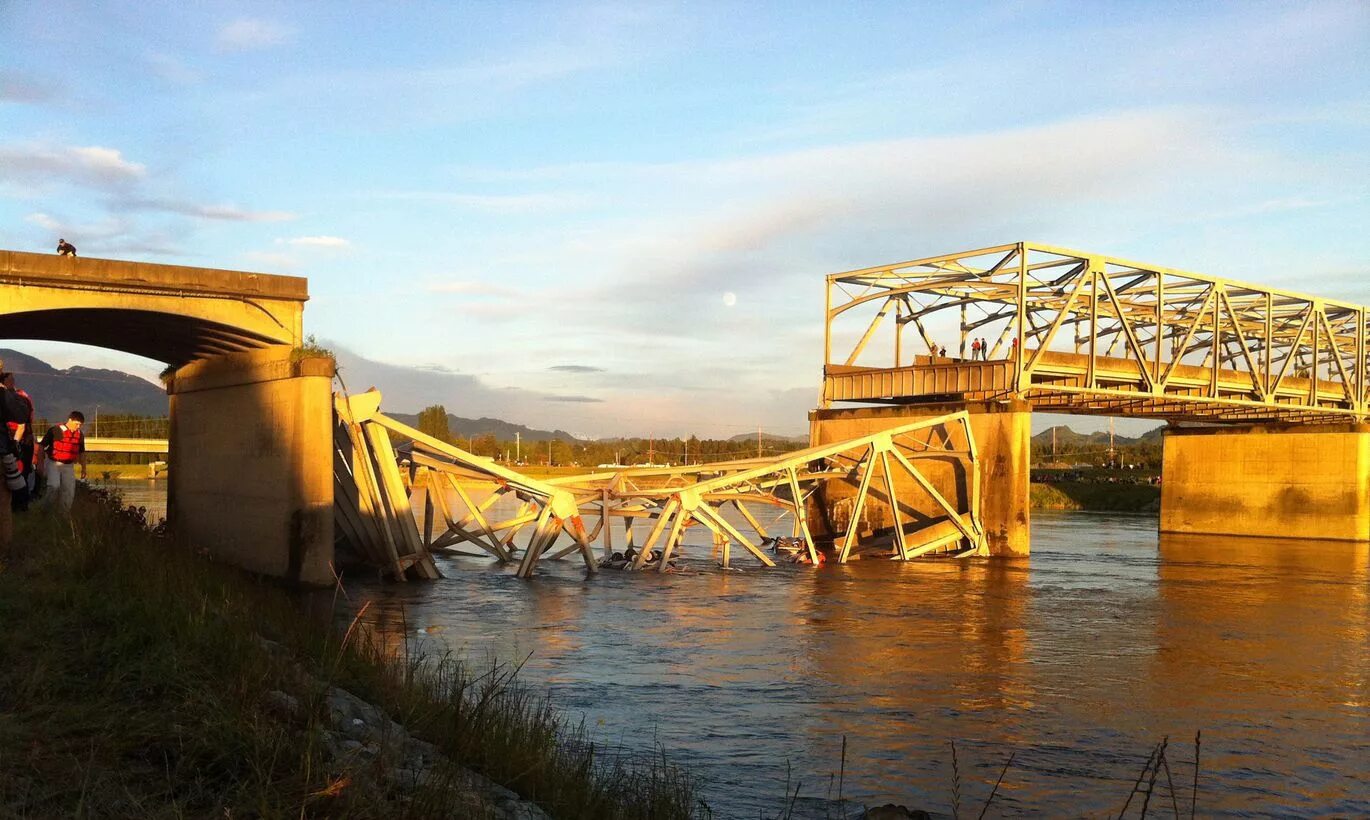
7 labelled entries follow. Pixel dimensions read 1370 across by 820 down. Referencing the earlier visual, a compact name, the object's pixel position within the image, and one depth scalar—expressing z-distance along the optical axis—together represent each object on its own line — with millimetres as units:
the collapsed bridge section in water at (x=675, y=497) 32000
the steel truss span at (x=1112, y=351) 48719
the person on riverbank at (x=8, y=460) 13969
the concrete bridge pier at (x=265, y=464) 28156
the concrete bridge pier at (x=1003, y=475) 44250
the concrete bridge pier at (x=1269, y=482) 62000
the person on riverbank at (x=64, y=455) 21922
